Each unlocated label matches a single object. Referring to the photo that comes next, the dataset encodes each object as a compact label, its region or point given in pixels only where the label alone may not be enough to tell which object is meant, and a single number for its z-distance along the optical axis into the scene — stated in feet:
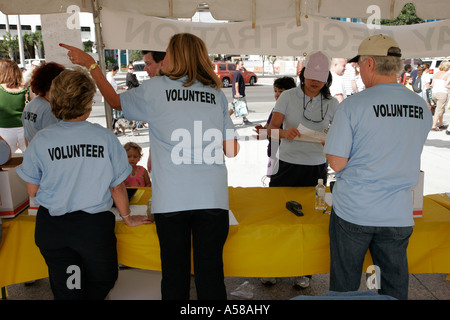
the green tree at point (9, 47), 135.23
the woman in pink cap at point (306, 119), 8.96
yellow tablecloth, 6.79
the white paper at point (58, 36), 8.59
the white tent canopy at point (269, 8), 9.51
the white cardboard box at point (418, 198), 6.88
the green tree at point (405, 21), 97.22
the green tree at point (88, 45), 133.39
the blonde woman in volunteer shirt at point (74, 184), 5.51
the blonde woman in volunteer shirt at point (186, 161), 5.40
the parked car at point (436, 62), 52.11
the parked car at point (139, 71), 59.69
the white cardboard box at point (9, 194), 6.86
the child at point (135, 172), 9.86
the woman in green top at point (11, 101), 14.44
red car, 66.18
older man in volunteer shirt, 5.27
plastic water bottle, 7.40
